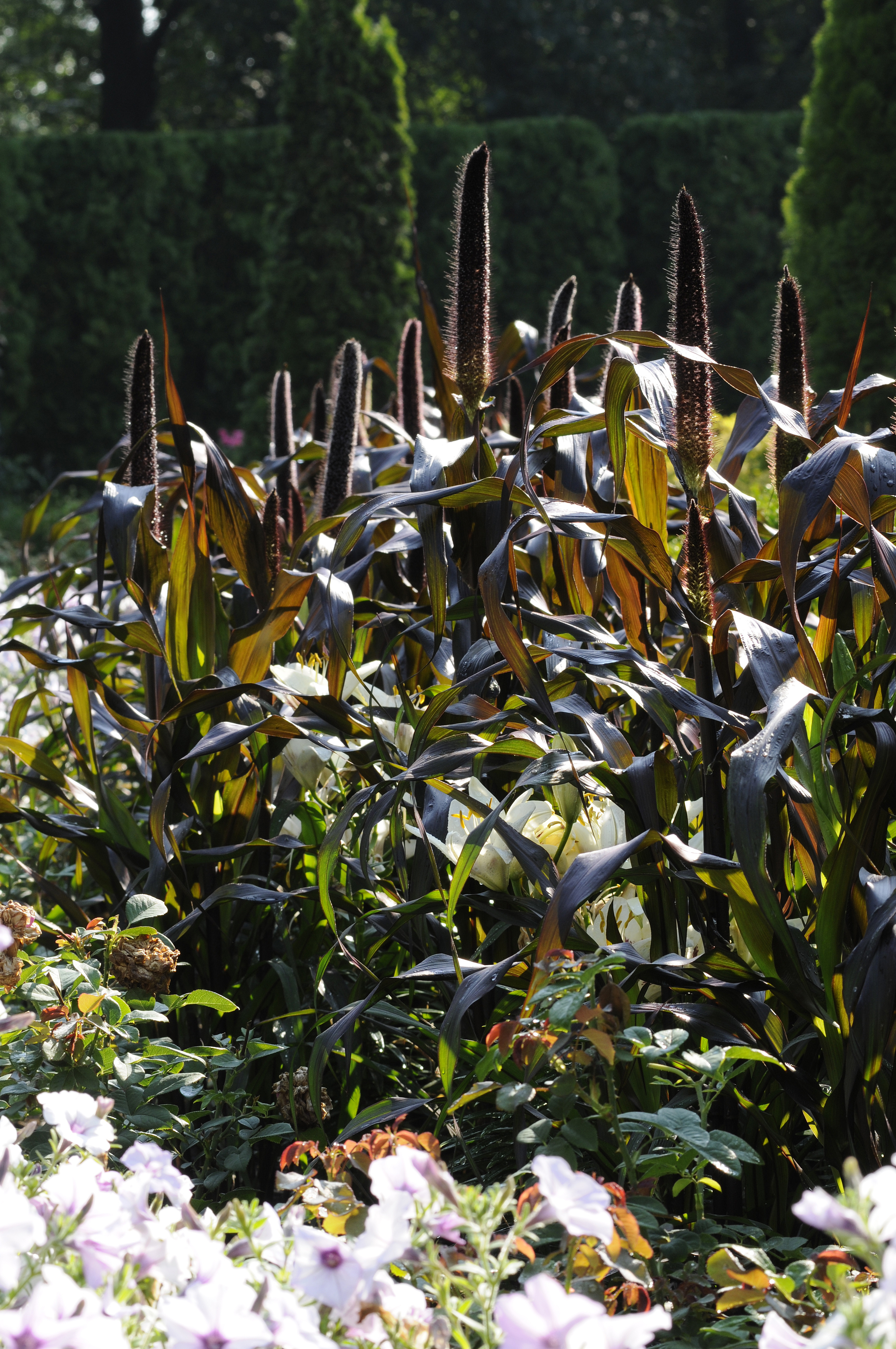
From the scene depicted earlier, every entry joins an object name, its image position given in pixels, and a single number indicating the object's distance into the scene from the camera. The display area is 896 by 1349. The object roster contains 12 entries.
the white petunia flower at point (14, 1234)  4.19
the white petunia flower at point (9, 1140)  4.33
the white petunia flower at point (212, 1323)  3.98
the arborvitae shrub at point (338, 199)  19.59
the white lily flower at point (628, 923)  4.75
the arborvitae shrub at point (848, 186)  13.65
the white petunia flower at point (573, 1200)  4.21
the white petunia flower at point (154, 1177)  4.31
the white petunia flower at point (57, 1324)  3.81
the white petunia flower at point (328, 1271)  4.21
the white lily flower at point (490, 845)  4.77
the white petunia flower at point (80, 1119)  4.35
